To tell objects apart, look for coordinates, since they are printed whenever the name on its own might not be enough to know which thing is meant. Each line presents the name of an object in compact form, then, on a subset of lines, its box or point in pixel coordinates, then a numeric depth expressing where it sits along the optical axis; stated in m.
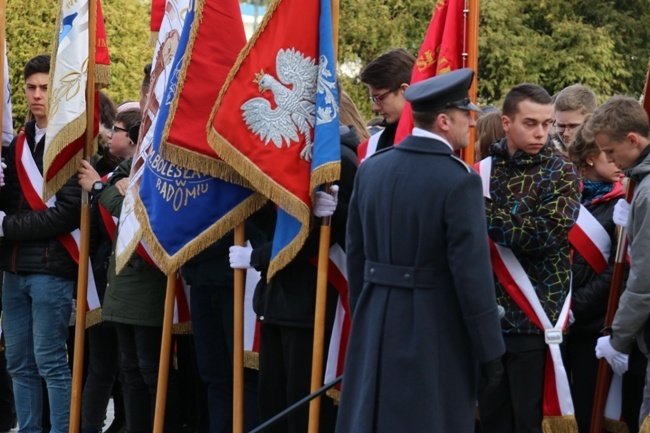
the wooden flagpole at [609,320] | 12.06
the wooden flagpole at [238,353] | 13.13
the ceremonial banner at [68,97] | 15.20
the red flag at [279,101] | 12.62
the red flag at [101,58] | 15.70
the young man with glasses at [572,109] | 14.77
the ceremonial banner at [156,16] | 15.89
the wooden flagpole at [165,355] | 13.83
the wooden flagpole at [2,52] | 15.65
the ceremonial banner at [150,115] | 14.09
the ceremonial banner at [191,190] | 13.46
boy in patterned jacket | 11.55
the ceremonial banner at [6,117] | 16.12
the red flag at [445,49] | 12.38
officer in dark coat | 9.91
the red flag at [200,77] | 13.48
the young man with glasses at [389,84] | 12.62
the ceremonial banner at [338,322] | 12.77
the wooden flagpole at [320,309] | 12.24
